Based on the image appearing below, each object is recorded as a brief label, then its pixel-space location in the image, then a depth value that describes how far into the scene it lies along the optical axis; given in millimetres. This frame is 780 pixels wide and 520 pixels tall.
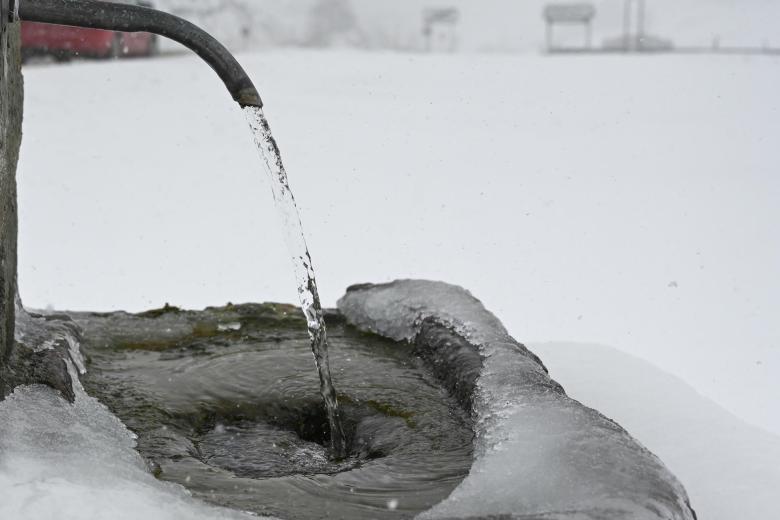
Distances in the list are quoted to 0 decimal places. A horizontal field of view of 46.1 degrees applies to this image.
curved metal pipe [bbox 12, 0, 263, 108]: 2266
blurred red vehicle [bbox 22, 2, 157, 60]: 15641
